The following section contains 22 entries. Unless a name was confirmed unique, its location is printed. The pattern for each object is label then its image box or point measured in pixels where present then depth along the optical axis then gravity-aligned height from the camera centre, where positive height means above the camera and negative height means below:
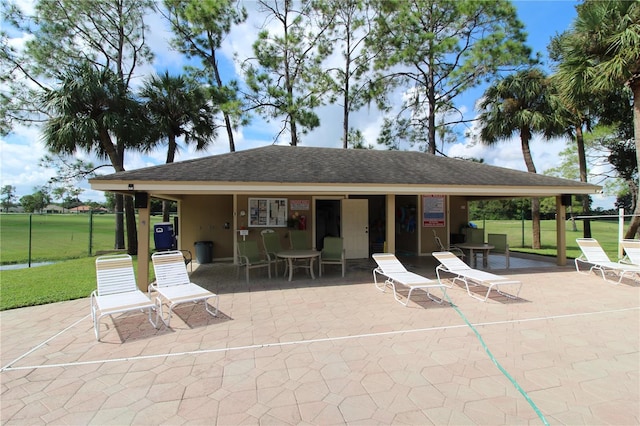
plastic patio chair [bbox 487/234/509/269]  9.58 -0.95
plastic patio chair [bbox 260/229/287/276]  9.14 -0.78
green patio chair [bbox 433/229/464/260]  10.13 -1.25
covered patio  7.07 +0.65
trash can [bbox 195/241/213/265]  10.98 -1.24
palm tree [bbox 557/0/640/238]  9.09 +5.01
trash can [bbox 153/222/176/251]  8.98 -0.55
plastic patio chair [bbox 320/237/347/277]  8.66 -1.00
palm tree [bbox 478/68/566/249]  14.70 +5.06
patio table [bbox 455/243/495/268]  9.45 -1.02
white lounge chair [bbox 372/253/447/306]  5.99 -1.31
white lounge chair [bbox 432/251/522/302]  6.24 -1.32
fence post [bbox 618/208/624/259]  9.71 -0.44
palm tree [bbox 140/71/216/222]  14.87 +5.27
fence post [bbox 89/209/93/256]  13.86 -0.32
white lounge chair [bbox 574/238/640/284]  7.88 -1.20
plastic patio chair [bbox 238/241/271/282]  8.03 -0.99
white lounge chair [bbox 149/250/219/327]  5.20 -1.24
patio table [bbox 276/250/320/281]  7.89 -1.00
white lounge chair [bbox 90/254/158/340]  4.56 -1.20
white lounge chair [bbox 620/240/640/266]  8.33 -1.03
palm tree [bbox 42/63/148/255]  12.61 +4.44
